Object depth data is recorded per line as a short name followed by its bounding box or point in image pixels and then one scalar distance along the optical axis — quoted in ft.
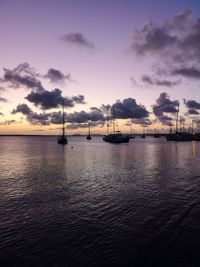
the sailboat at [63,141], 368.73
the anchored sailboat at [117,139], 426.88
